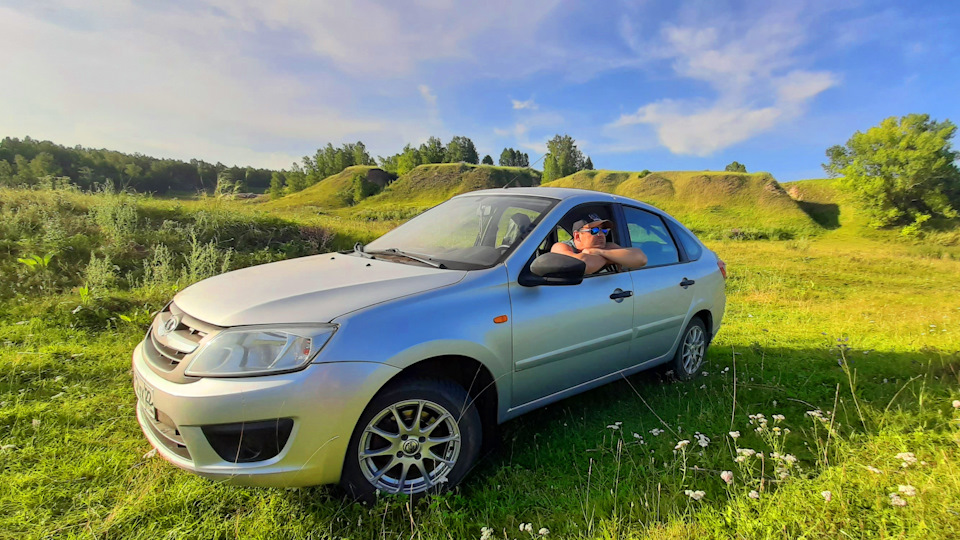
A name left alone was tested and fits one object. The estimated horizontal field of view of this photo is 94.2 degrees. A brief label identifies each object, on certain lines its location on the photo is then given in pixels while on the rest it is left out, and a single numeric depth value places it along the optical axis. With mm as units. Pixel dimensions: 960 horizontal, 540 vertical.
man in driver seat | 3027
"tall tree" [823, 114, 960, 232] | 43812
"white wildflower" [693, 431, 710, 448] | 2559
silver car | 1858
